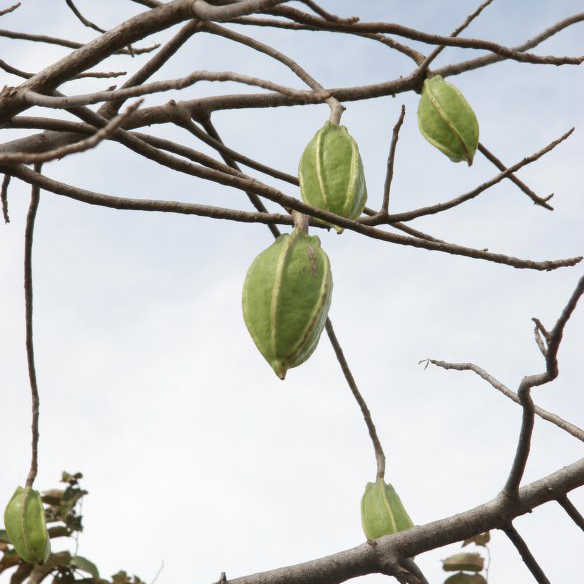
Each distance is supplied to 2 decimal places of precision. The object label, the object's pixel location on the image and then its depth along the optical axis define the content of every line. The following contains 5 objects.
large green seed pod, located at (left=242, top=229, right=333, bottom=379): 3.65
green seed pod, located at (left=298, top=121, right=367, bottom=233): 3.73
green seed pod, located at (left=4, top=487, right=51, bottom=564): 4.01
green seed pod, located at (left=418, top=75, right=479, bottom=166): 3.86
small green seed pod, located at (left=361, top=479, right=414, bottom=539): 3.99
